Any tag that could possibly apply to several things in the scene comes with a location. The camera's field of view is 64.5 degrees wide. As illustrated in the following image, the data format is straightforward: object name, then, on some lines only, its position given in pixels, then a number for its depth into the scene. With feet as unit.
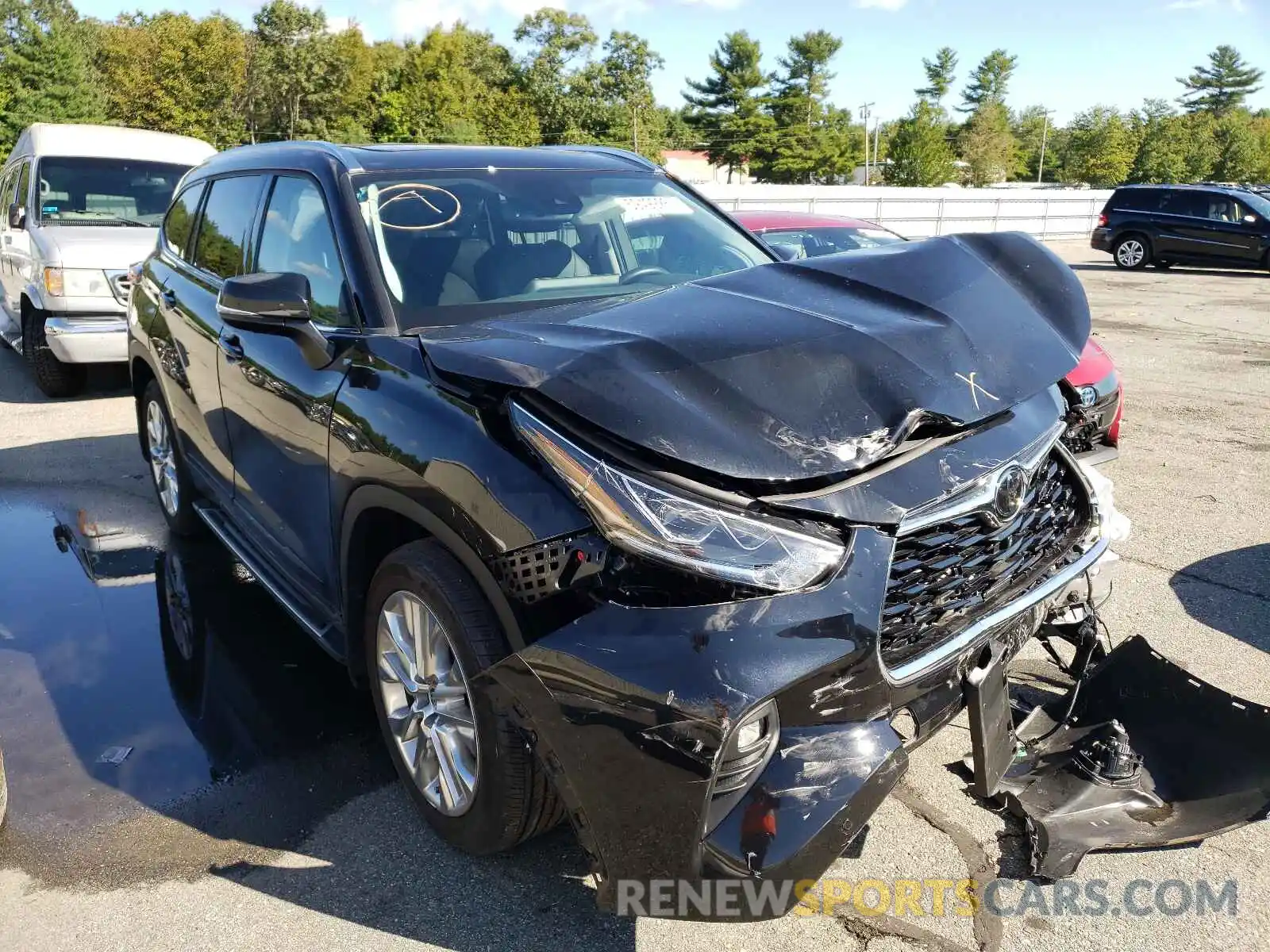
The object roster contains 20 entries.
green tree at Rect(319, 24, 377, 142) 226.99
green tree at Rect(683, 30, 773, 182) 276.00
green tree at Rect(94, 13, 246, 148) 201.36
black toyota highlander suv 6.56
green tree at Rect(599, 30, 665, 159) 265.34
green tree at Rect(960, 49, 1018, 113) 341.62
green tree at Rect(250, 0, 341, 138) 224.33
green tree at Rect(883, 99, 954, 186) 212.43
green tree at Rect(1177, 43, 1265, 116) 325.21
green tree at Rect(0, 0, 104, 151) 170.60
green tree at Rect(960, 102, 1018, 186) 252.21
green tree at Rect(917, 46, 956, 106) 328.08
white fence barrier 85.51
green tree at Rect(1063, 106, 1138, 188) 219.20
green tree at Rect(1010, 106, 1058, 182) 342.85
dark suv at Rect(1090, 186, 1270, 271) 66.39
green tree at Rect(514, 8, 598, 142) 250.37
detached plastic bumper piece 8.58
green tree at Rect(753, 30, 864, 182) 277.03
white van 27.58
